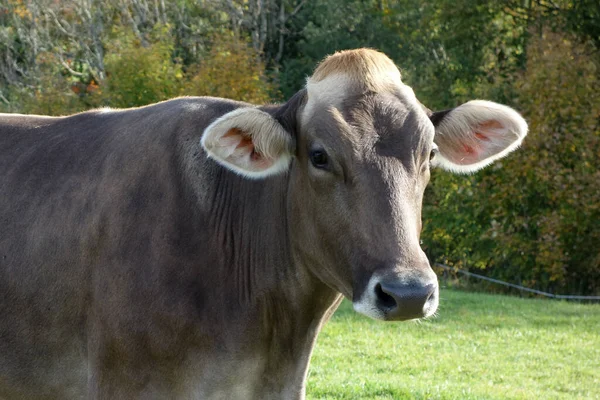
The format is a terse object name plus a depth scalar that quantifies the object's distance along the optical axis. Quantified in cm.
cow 411
